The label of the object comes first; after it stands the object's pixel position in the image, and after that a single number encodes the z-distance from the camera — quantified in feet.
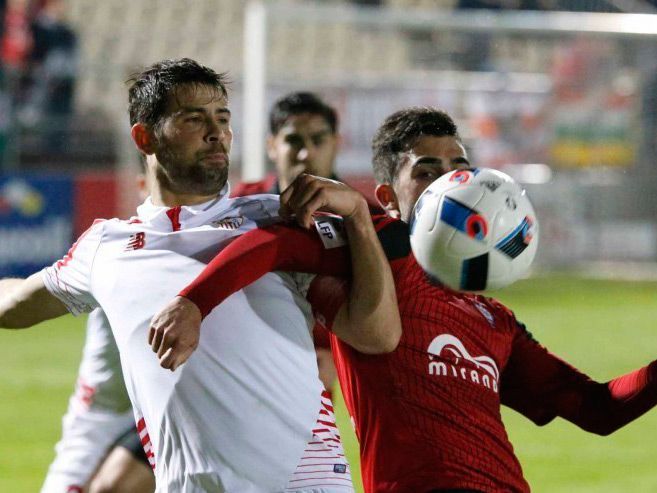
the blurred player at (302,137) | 46.50
